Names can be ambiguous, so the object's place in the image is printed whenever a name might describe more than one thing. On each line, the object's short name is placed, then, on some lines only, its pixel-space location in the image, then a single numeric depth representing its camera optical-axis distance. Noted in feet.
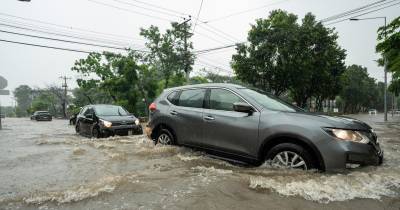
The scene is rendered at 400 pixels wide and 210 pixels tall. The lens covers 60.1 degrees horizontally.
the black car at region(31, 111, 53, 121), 145.74
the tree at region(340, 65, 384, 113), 227.20
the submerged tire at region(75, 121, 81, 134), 46.67
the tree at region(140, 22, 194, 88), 105.52
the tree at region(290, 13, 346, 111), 96.58
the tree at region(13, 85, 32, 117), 467.07
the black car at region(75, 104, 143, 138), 38.81
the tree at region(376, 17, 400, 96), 32.81
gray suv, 15.33
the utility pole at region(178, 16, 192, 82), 97.63
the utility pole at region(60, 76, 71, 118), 228.55
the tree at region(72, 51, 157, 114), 112.78
